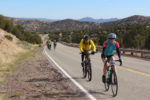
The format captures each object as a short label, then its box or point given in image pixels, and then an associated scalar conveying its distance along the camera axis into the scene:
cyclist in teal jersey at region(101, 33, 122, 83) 7.39
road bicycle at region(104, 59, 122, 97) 7.02
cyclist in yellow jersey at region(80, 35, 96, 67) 10.30
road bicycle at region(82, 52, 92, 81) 9.94
